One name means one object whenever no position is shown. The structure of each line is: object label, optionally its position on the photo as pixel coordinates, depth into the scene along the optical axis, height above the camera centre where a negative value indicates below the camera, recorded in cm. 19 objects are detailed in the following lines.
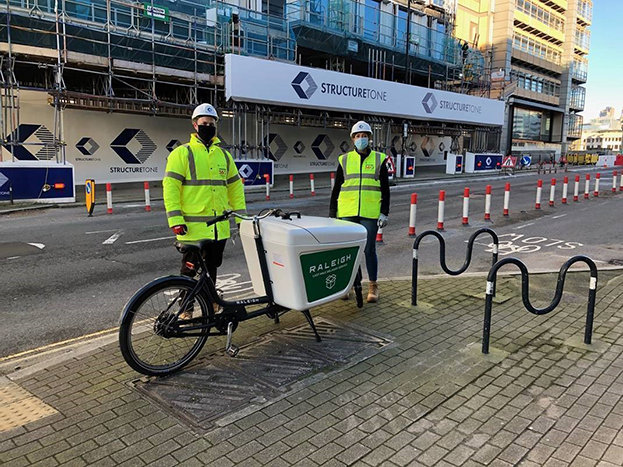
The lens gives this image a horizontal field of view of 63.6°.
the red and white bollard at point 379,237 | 1037 -167
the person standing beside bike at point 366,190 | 585 -39
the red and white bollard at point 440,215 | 1171 -135
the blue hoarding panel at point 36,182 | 1533 -93
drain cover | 358 -175
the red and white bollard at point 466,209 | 1256 -128
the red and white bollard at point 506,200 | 1399 -116
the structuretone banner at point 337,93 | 2148 +331
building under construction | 1861 +327
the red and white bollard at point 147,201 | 1521 -145
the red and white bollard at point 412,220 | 1104 -137
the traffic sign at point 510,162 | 3316 -23
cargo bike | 405 -116
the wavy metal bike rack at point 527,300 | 450 -127
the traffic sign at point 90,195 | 1373 -115
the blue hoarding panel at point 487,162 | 3809 -29
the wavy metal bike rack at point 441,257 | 583 -119
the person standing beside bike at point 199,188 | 449 -31
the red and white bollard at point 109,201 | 1445 -138
